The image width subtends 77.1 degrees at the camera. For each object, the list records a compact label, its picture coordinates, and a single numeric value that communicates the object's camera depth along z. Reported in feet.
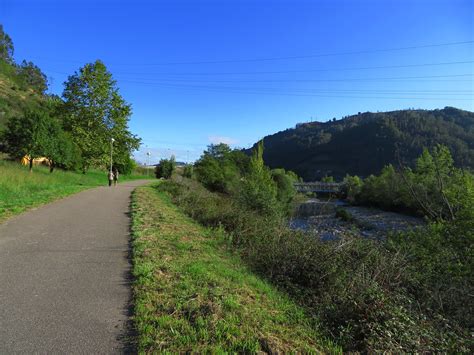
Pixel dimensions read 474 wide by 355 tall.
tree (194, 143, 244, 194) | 114.42
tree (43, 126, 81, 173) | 85.52
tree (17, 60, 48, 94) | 319.98
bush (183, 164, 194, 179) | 121.17
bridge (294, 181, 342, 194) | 353.14
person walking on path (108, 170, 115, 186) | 79.76
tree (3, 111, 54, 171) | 81.20
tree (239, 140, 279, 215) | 65.10
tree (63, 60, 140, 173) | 113.29
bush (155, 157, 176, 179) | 171.77
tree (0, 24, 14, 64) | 309.88
